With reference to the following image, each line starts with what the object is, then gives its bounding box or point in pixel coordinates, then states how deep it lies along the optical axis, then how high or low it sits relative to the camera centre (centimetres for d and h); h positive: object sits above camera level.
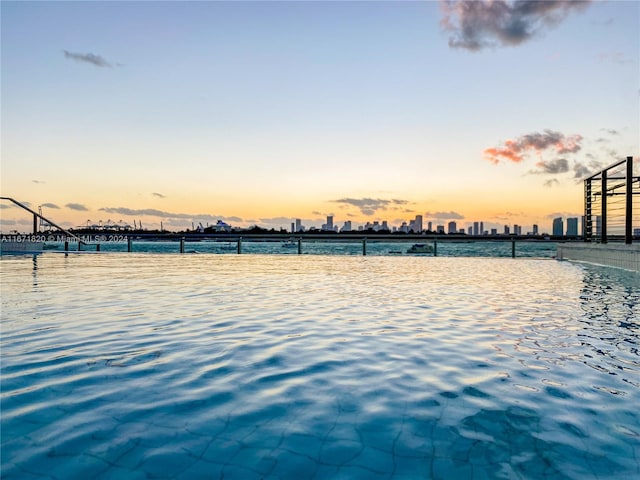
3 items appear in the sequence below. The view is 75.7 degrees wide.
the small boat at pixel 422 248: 6211 -223
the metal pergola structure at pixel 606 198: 1430 +148
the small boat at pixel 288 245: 8458 -253
